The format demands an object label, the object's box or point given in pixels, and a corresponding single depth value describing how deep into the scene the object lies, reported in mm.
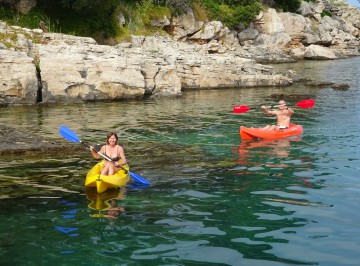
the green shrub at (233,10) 45344
